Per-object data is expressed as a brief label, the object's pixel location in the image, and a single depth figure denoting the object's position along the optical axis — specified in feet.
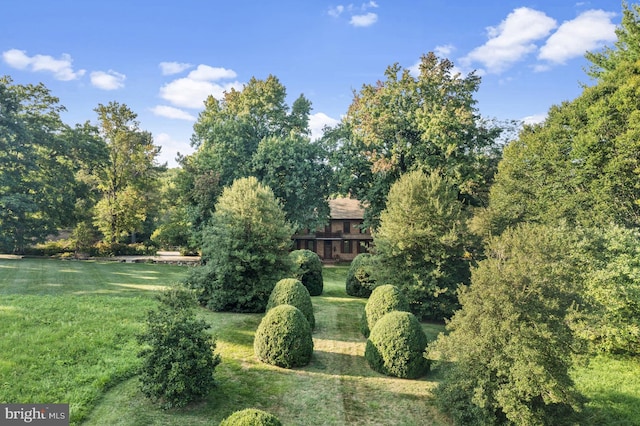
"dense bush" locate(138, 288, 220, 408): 31.40
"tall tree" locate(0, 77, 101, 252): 110.93
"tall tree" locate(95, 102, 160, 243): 136.05
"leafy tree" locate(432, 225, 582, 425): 29.66
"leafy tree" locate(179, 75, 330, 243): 116.88
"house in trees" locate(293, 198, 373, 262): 156.35
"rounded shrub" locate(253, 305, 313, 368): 41.81
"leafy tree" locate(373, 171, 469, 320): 63.10
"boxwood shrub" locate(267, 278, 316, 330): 51.88
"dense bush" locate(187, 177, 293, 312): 63.57
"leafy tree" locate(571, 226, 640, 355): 51.65
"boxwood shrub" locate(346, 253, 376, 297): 81.71
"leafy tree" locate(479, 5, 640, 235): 71.87
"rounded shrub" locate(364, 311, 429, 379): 41.06
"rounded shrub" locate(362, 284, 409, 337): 51.24
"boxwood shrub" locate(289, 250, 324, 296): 80.46
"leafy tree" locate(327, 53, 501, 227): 103.14
